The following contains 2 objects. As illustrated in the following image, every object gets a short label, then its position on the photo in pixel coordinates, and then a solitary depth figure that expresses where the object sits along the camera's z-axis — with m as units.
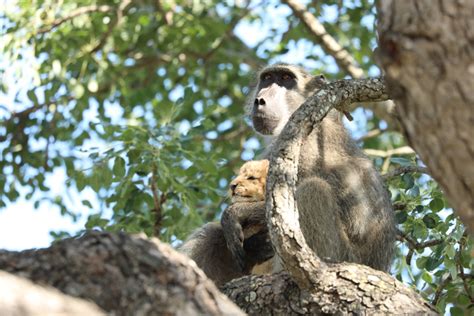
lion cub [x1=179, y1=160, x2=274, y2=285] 14.00
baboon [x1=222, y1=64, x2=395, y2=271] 13.64
